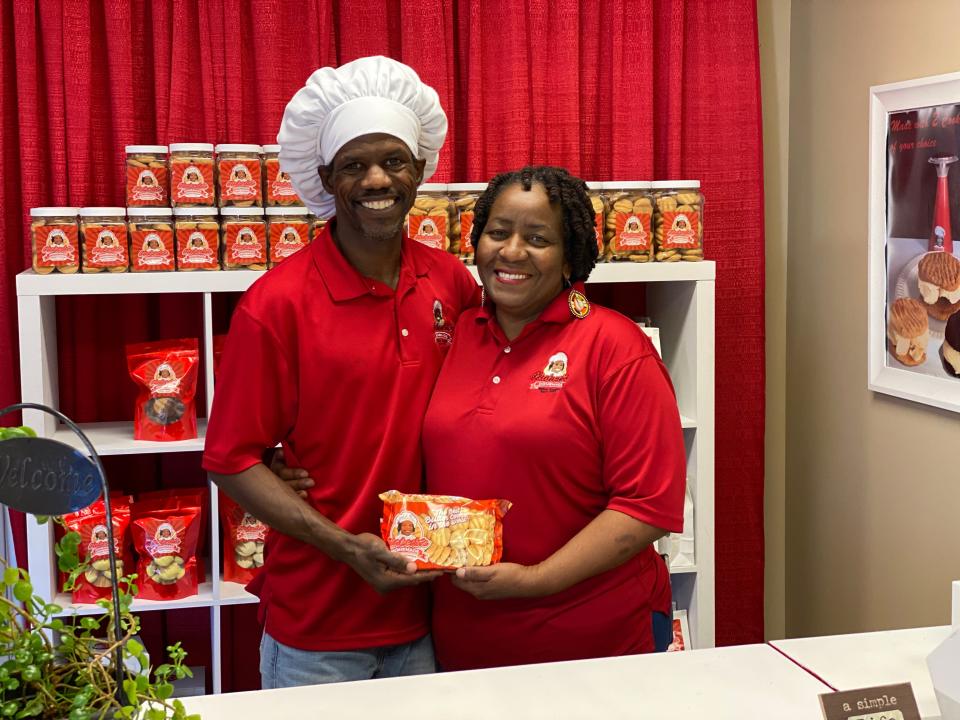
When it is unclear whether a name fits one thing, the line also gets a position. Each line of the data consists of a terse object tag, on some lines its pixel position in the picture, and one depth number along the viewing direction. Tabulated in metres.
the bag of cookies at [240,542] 2.58
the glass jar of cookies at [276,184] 2.49
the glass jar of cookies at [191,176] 2.44
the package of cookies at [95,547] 2.43
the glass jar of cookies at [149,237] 2.44
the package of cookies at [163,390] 2.49
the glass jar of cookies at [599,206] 2.59
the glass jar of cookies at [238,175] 2.47
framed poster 2.38
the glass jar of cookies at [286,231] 2.48
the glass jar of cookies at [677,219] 2.63
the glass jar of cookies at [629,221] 2.61
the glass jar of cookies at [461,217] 2.55
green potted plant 0.92
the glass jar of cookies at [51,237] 2.40
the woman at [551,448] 1.67
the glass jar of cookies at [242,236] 2.47
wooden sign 1.23
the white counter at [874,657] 1.50
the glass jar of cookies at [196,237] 2.45
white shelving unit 2.41
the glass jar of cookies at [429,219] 2.53
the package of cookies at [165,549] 2.50
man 1.71
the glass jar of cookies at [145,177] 2.46
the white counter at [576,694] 1.41
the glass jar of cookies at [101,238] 2.42
